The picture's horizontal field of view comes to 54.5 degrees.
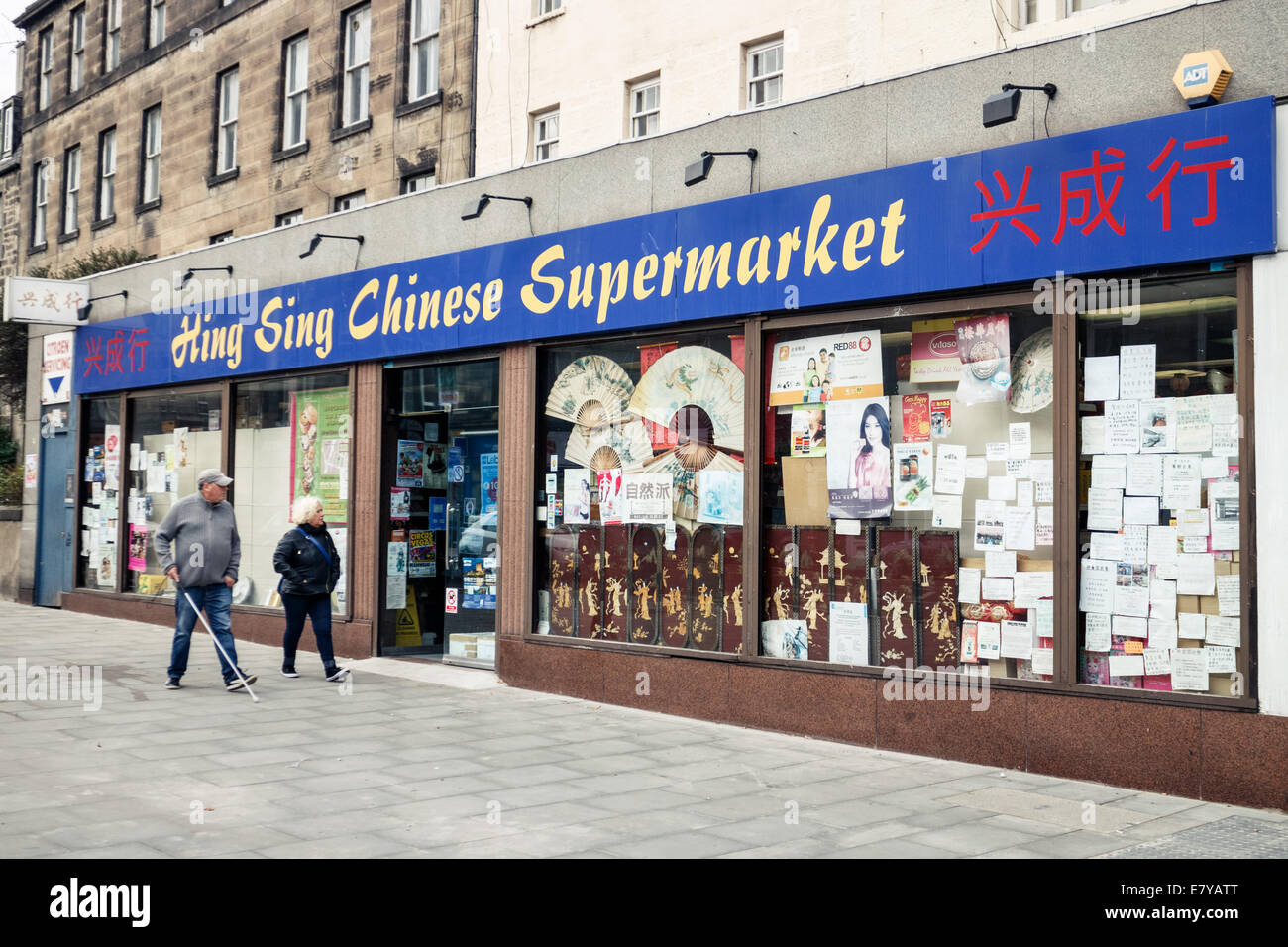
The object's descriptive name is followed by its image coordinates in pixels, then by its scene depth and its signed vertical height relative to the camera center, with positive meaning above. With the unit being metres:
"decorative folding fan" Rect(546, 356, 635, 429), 10.64 +1.06
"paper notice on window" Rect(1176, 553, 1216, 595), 7.24 -0.31
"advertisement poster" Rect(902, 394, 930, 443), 8.62 +0.70
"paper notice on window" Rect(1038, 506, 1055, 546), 7.88 -0.04
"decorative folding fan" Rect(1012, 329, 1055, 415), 8.00 +0.94
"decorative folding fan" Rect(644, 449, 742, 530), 9.95 +0.30
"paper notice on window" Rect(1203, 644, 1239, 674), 7.09 -0.78
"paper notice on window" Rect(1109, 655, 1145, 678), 7.48 -0.87
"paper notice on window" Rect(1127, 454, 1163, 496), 7.47 +0.28
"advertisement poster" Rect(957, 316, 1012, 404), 8.23 +1.07
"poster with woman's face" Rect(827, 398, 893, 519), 8.81 +0.41
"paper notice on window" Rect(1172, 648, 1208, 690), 7.21 -0.86
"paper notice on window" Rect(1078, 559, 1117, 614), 7.63 -0.41
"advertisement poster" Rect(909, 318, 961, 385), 8.52 +1.14
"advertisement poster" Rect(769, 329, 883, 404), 8.91 +1.09
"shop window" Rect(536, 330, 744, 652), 9.77 +0.20
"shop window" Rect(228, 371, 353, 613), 13.45 +0.58
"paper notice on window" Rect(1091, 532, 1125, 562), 7.61 -0.16
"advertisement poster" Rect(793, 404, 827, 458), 9.19 +0.64
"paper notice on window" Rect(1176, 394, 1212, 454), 7.29 +0.56
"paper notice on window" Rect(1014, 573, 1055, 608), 7.90 -0.43
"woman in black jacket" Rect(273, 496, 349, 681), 10.98 -0.52
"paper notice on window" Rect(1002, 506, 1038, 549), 8.00 -0.06
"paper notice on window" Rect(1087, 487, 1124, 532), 7.62 +0.07
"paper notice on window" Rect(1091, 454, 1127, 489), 7.62 +0.30
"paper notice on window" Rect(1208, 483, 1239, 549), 7.14 +0.04
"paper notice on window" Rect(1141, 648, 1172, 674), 7.36 -0.83
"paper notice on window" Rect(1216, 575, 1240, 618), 7.11 -0.42
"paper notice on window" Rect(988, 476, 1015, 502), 8.13 +0.20
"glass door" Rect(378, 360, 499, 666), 12.13 +0.02
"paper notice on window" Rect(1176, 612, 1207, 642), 7.24 -0.60
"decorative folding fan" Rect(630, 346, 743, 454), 9.74 +1.02
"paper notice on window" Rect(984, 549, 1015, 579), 8.12 -0.29
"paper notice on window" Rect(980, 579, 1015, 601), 8.12 -0.46
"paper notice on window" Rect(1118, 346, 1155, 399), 7.55 +0.91
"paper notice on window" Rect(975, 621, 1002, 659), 8.13 -0.78
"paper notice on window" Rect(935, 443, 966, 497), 8.41 +0.33
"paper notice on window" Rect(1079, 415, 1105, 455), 7.72 +0.53
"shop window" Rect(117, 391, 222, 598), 15.58 +0.65
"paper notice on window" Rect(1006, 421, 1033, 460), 8.07 +0.51
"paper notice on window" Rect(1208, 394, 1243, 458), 7.15 +0.55
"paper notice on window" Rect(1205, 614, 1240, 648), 7.09 -0.62
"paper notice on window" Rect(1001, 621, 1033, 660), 7.98 -0.77
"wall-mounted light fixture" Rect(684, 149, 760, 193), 9.64 +2.69
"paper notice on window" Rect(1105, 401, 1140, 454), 7.59 +0.57
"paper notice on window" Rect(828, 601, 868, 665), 8.84 -0.83
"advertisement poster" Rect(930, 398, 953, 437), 8.52 +0.70
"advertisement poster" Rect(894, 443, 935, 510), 8.56 +0.28
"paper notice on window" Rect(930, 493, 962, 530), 8.42 +0.04
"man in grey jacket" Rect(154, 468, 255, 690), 10.59 -0.41
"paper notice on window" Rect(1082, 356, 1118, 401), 7.70 +0.88
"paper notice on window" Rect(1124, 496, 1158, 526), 7.48 +0.07
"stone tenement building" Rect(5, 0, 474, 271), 17.81 +6.58
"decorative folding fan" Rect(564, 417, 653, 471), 10.49 +0.59
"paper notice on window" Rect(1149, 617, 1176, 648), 7.37 -0.66
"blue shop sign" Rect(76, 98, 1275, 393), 7.08 +1.95
